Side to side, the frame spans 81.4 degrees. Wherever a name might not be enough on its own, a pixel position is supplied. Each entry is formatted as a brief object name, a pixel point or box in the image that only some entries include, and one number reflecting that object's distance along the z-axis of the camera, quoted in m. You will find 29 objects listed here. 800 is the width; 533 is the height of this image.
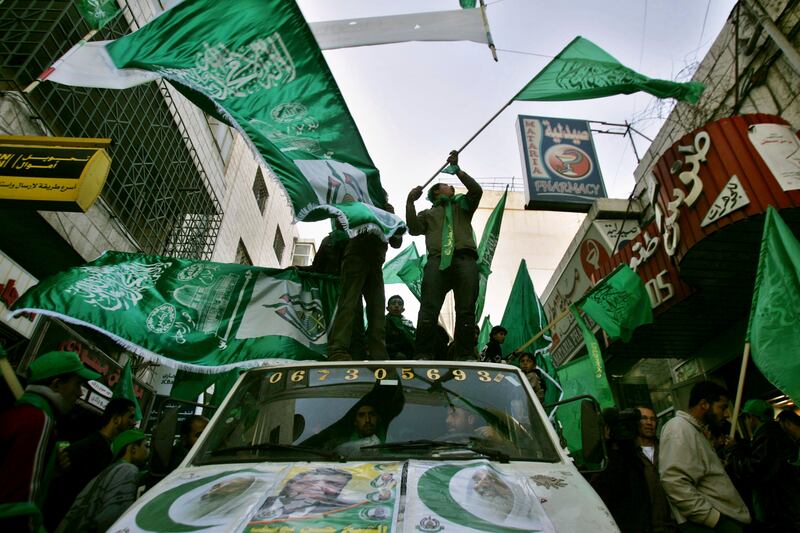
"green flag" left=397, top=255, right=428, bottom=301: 9.55
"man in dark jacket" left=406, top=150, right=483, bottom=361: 5.15
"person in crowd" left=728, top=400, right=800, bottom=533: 3.55
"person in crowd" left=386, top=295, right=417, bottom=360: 6.26
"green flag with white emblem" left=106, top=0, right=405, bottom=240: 4.03
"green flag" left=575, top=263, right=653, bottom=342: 6.66
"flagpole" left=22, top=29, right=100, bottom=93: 3.62
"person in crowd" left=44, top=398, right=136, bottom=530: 3.29
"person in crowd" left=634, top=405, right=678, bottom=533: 3.29
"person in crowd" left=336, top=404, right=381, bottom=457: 2.52
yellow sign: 5.34
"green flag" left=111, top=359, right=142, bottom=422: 6.04
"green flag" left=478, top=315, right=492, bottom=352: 10.66
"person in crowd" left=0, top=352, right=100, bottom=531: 2.25
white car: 1.74
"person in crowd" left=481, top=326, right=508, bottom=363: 6.11
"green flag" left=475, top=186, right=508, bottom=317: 7.74
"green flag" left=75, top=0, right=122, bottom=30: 5.55
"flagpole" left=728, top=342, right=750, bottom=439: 3.66
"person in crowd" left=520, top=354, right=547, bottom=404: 5.81
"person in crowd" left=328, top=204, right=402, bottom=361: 4.75
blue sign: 13.02
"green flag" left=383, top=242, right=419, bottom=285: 9.86
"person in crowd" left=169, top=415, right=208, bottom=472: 4.71
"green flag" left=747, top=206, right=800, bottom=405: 3.51
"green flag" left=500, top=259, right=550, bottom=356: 7.73
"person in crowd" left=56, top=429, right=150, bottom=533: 2.82
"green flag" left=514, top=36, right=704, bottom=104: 6.27
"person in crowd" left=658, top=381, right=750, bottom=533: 3.18
